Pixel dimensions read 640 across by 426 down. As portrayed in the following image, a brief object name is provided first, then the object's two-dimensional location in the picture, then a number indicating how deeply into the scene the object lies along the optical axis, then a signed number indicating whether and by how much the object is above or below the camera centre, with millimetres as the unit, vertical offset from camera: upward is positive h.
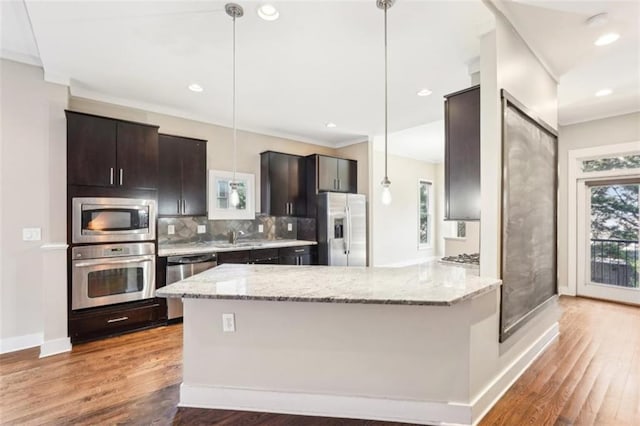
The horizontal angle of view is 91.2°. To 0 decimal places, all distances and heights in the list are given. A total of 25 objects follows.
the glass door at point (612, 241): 4566 -436
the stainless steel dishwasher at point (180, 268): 3709 -645
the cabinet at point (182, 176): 4023 +510
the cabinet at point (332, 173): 5254 +708
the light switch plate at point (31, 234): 3132 -189
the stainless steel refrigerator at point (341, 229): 5055 -256
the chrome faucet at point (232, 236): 4660 -321
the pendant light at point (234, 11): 2152 +1432
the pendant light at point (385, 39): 2119 +1332
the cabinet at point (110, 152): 3184 +674
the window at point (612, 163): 4461 +740
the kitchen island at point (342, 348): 1916 -864
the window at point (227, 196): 4586 +279
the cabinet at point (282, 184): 5023 +499
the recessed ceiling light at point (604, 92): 3768 +1475
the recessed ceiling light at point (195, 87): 3469 +1435
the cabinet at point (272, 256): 4113 -597
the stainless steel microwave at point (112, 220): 3191 -50
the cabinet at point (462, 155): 2445 +473
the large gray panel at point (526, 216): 2369 -27
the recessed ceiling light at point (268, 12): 2148 +1423
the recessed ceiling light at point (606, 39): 2582 +1464
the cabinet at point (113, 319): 3182 -1130
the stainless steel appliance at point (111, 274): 3188 -629
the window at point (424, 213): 8172 +18
